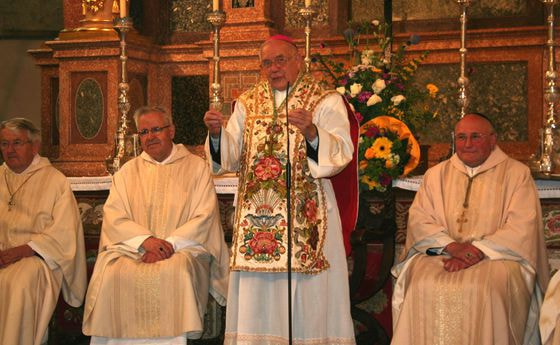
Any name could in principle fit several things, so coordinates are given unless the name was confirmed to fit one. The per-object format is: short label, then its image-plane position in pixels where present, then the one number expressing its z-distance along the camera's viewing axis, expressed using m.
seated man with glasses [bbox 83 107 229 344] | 7.08
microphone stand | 6.05
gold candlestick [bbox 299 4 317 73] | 7.77
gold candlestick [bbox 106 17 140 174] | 8.48
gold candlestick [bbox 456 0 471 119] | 7.54
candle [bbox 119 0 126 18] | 8.43
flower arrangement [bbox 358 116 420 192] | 7.40
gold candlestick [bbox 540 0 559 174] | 7.34
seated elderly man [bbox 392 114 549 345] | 6.38
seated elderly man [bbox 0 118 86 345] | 7.25
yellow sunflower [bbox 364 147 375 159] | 7.43
